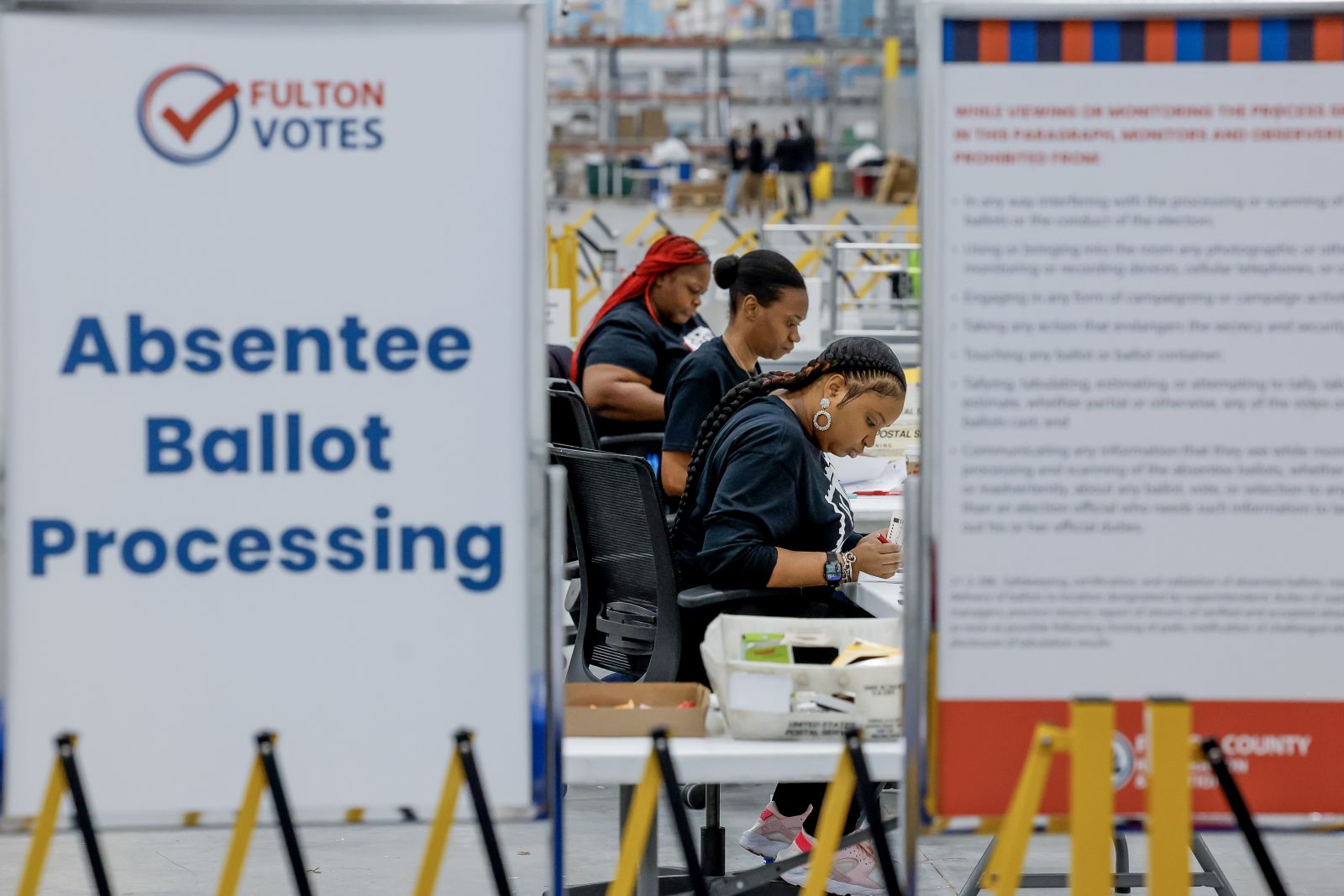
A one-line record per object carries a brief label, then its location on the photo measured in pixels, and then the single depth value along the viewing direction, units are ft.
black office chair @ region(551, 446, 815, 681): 23.57
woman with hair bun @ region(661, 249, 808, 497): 29.89
